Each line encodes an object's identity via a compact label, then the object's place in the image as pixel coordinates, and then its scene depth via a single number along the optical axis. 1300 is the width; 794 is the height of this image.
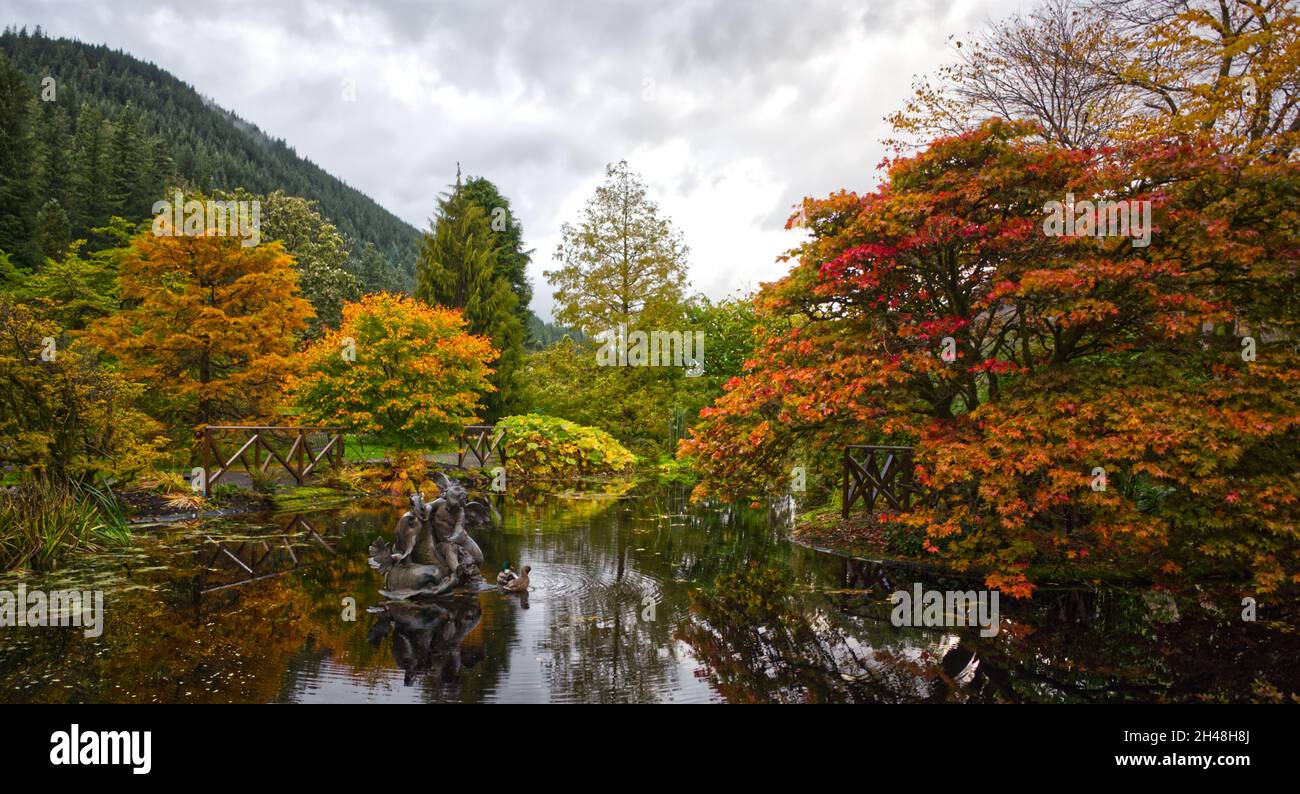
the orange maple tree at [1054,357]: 6.21
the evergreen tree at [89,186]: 42.09
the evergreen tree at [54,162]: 42.53
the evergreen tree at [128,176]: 44.05
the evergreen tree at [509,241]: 34.62
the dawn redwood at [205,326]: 16.31
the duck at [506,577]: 8.39
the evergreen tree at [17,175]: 35.42
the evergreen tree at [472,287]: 27.55
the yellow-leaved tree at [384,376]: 16.45
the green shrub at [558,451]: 21.80
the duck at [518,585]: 8.29
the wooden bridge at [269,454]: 14.50
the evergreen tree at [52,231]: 33.66
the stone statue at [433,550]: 7.92
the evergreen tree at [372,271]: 53.69
